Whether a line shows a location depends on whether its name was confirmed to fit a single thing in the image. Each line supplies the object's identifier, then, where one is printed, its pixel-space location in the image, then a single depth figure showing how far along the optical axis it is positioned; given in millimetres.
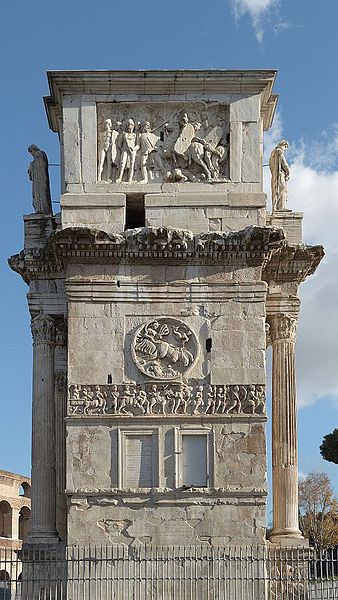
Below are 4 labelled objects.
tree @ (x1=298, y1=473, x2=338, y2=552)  61781
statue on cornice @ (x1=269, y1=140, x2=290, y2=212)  26766
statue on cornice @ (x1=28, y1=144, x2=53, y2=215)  26641
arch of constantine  23578
